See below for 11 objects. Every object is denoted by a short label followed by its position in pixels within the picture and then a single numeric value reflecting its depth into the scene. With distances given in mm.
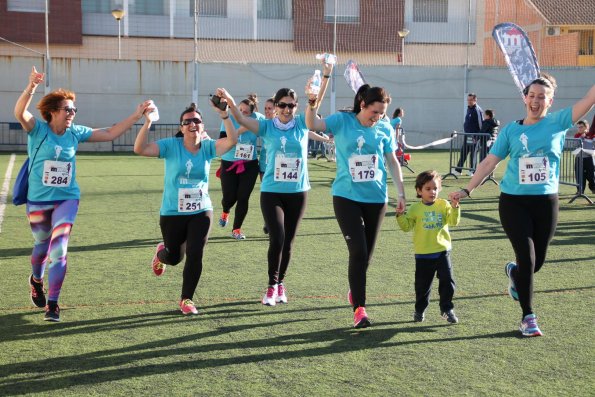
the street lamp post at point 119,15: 31631
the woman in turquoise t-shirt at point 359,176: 6770
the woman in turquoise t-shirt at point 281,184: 7562
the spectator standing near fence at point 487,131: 20077
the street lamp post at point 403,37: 34000
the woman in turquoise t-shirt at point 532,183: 6465
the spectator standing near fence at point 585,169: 16078
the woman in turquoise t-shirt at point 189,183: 7137
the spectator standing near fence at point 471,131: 20531
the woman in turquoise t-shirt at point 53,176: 6926
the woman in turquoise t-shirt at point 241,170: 10898
